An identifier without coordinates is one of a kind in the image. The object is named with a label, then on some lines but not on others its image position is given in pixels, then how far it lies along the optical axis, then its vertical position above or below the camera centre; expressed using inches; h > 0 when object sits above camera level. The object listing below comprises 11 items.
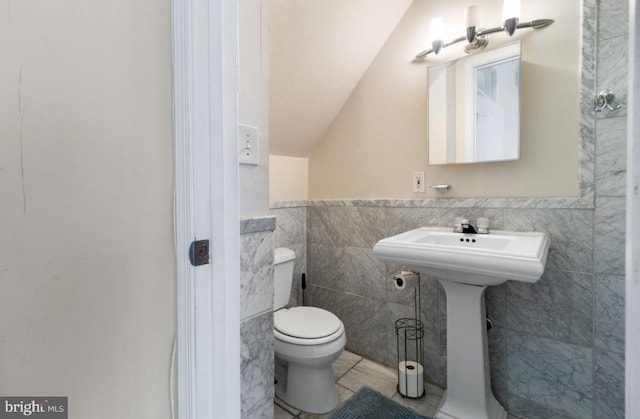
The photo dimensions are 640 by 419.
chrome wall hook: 49.0 +16.4
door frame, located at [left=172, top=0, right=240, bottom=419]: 25.7 +0.5
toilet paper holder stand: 64.2 -36.0
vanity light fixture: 55.1 +33.7
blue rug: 58.9 -42.3
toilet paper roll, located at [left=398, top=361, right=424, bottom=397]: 64.0 -38.8
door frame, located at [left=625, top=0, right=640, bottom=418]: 19.7 -1.7
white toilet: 58.3 -30.3
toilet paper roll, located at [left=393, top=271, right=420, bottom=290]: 63.1 -16.8
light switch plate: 35.2 +7.0
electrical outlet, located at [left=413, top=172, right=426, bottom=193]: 70.6 +4.5
